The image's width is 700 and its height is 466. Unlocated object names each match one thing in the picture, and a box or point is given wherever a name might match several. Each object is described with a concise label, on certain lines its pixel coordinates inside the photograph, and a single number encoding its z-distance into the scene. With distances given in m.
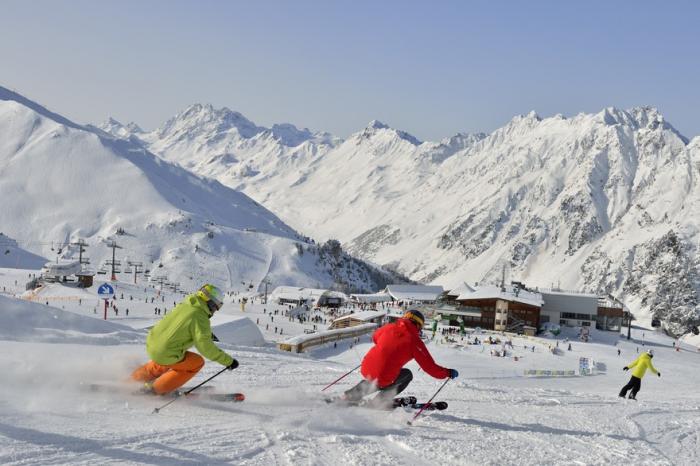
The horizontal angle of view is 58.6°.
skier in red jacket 8.80
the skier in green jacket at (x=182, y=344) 7.94
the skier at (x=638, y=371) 14.57
